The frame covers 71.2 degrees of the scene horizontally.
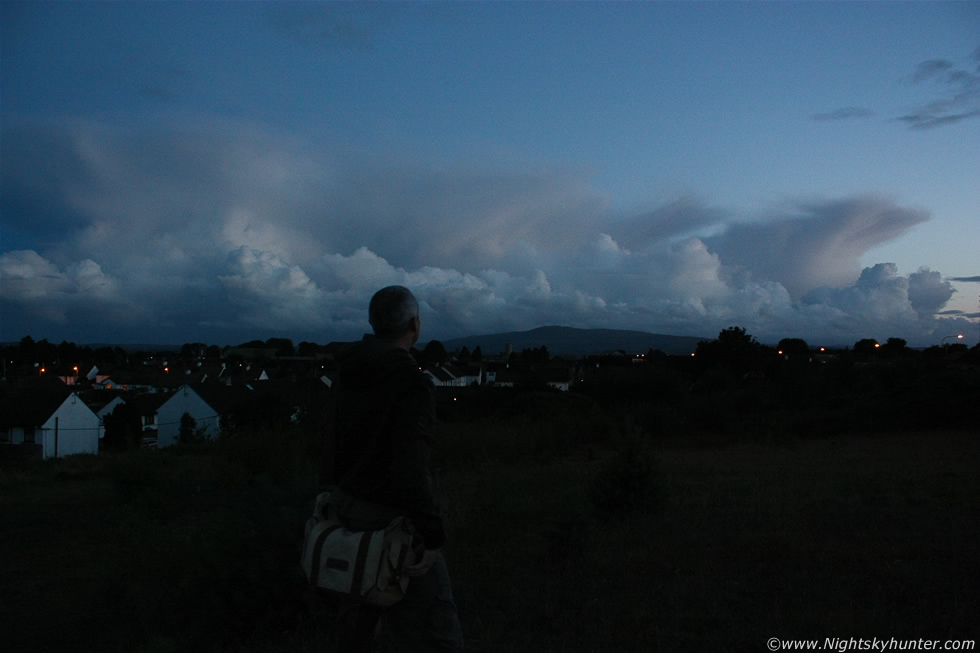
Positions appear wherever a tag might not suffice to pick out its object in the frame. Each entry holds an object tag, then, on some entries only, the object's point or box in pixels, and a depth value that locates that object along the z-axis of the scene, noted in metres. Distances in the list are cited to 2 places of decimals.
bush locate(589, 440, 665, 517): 7.52
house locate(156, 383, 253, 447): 42.38
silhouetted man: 2.39
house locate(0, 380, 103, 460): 38.03
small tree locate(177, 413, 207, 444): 32.26
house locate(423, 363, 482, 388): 59.04
